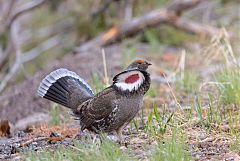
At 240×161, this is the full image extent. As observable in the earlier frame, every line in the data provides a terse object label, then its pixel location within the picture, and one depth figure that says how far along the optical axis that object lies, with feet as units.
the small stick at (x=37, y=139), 31.71
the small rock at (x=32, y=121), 43.01
